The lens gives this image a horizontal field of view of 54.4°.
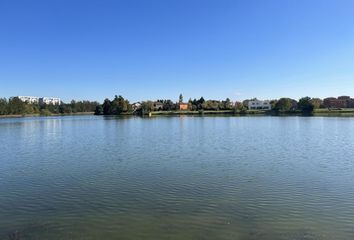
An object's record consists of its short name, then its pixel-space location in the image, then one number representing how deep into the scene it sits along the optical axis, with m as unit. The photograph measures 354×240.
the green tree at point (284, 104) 167.75
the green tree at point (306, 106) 151.15
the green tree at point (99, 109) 198.88
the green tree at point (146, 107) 187.16
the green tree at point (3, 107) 177.75
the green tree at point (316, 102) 156.90
